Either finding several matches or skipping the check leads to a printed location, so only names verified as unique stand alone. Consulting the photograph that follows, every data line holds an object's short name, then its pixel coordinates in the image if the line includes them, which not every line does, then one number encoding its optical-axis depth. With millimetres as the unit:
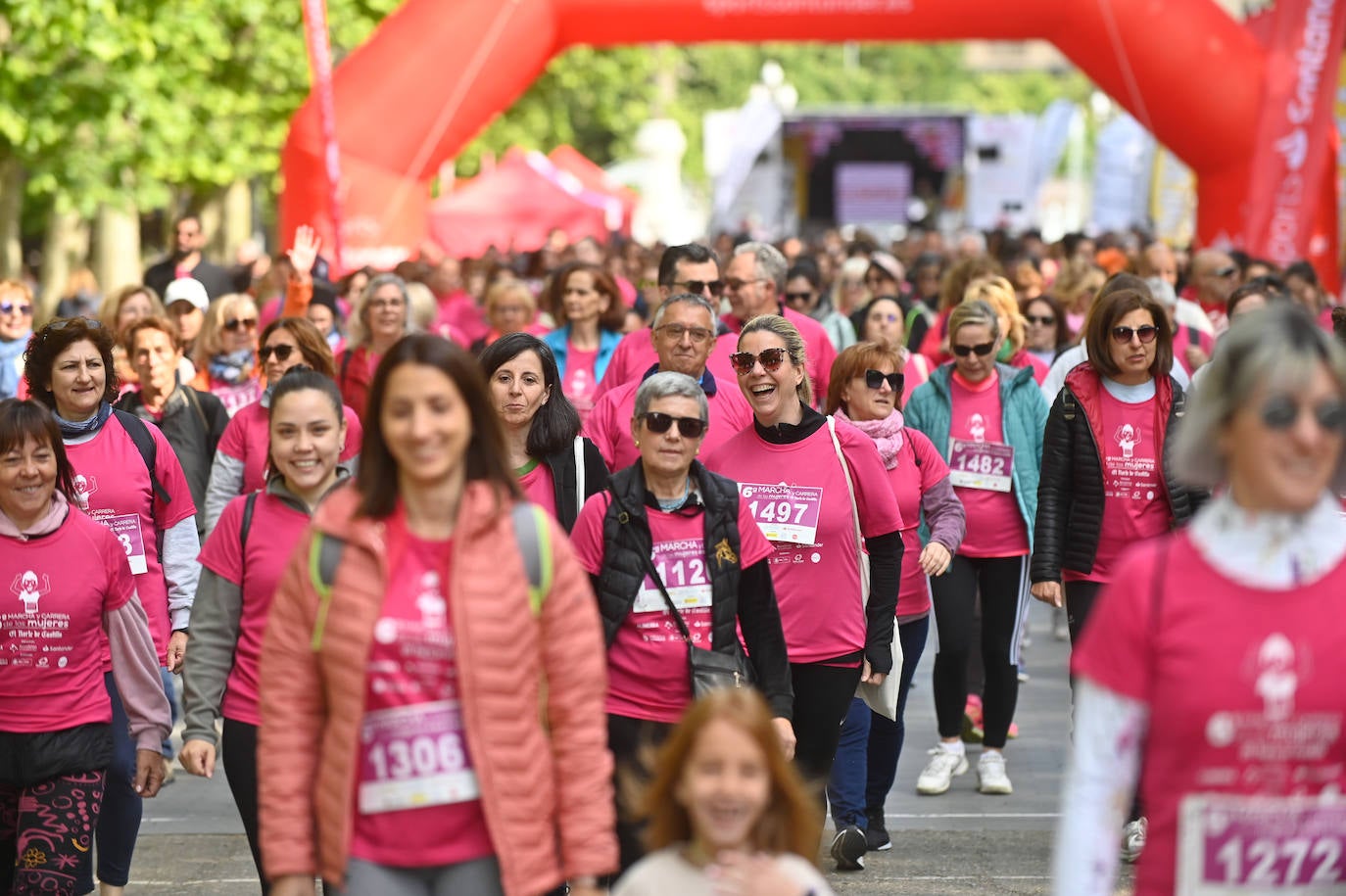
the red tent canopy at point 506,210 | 60531
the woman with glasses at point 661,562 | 10531
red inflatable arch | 37937
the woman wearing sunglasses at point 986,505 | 16172
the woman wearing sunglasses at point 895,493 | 14172
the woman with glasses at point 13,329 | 21812
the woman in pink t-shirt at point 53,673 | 10906
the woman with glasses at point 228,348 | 18594
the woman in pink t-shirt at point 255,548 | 10266
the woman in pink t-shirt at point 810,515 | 12477
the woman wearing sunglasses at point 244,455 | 13484
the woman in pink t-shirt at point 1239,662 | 6453
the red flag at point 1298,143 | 36469
